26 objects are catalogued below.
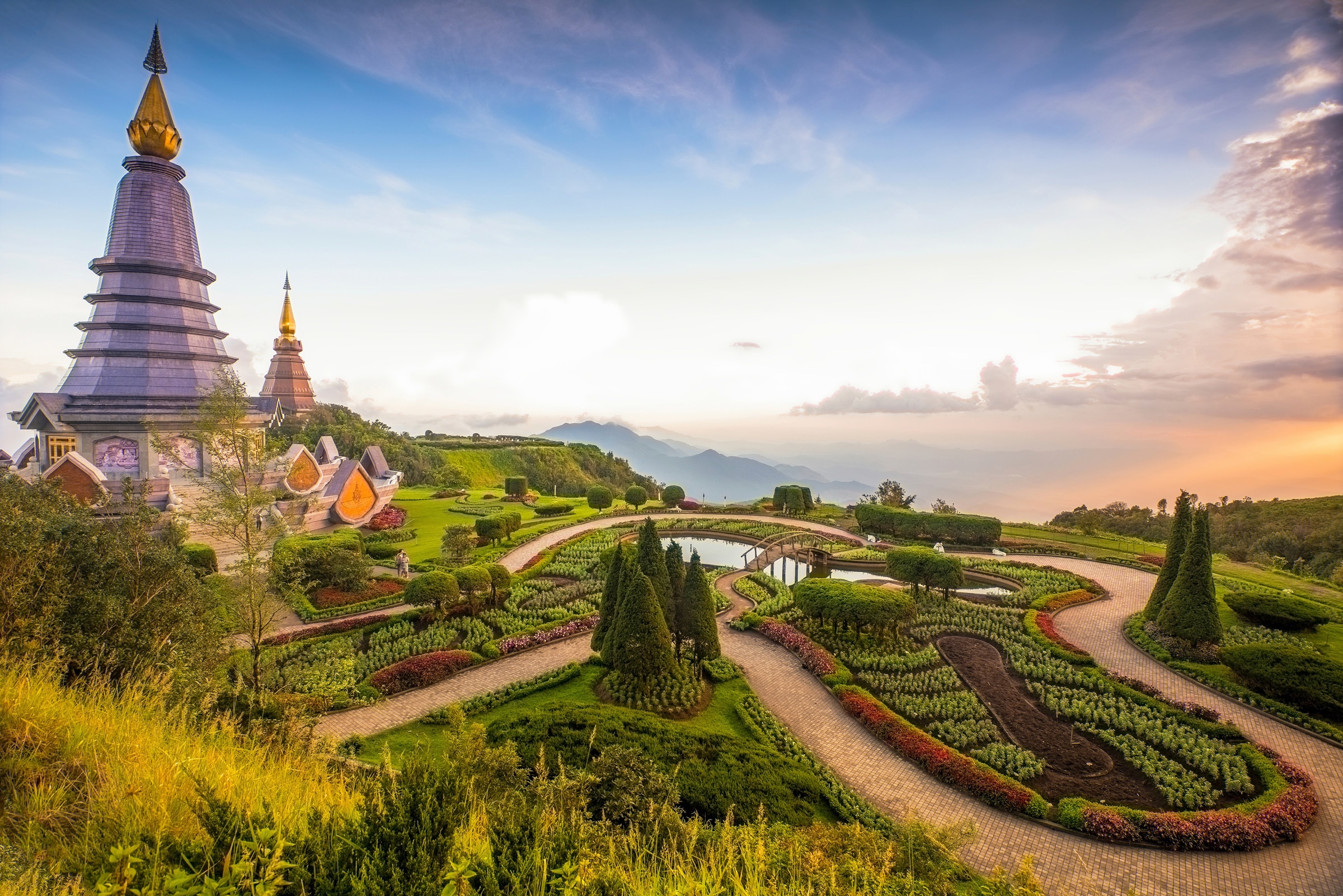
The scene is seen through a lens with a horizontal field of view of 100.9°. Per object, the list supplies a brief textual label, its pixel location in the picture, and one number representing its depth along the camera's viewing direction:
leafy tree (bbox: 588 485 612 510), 42.50
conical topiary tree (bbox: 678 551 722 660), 16.31
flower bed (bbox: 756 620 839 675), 17.02
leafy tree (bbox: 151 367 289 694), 10.92
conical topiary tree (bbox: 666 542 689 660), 16.69
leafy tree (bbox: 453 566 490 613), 20.08
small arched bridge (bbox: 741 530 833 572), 30.42
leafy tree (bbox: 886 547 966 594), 22.05
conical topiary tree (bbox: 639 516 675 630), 16.22
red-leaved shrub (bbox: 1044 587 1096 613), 22.30
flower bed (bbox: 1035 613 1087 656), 18.33
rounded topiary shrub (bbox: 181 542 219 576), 20.83
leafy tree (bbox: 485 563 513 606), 21.38
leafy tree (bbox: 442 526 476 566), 24.77
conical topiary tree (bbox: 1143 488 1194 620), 19.69
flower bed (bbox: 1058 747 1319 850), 10.05
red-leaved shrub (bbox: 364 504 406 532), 33.25
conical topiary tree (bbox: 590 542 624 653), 16.62
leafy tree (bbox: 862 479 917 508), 45.12
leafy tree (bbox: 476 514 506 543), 30.16
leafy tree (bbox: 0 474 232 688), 7.45
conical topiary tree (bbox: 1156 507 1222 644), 17.39
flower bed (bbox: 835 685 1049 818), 11.04
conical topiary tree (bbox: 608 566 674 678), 14.77
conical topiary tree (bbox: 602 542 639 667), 15.47
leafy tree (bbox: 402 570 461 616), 18.95
